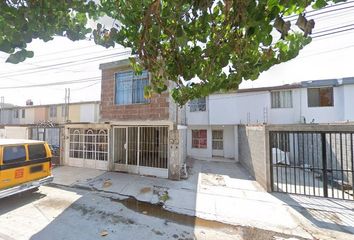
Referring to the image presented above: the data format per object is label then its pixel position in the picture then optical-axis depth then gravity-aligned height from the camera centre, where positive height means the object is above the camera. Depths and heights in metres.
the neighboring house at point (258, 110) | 12.25 +0.92
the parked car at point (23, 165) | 5.32 -1.24
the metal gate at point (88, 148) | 9.92 -1.26
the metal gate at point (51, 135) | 11.01 -0.65
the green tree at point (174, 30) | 1.58 +0.98
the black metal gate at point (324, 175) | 6.40 -2.25
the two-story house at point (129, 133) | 8.65 -0.42
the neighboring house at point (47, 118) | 11.59 +0.72
